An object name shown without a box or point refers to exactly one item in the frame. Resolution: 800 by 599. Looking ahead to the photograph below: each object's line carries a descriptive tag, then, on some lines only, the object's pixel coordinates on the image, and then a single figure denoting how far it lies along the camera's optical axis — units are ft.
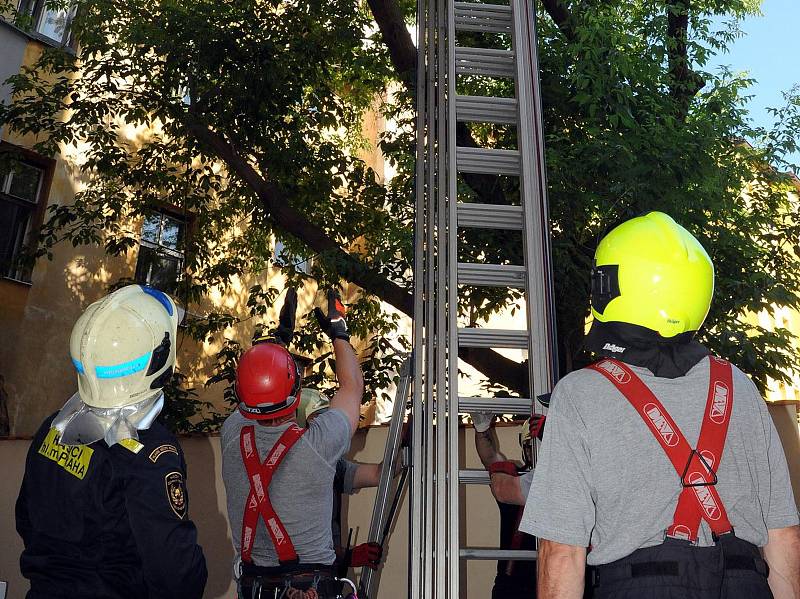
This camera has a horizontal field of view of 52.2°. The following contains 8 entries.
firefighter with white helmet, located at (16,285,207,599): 6.79
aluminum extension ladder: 12.14
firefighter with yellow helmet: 5.63
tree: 23.62
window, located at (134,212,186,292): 37.81
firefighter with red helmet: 10.54
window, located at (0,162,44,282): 34.04
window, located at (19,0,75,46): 35.47
